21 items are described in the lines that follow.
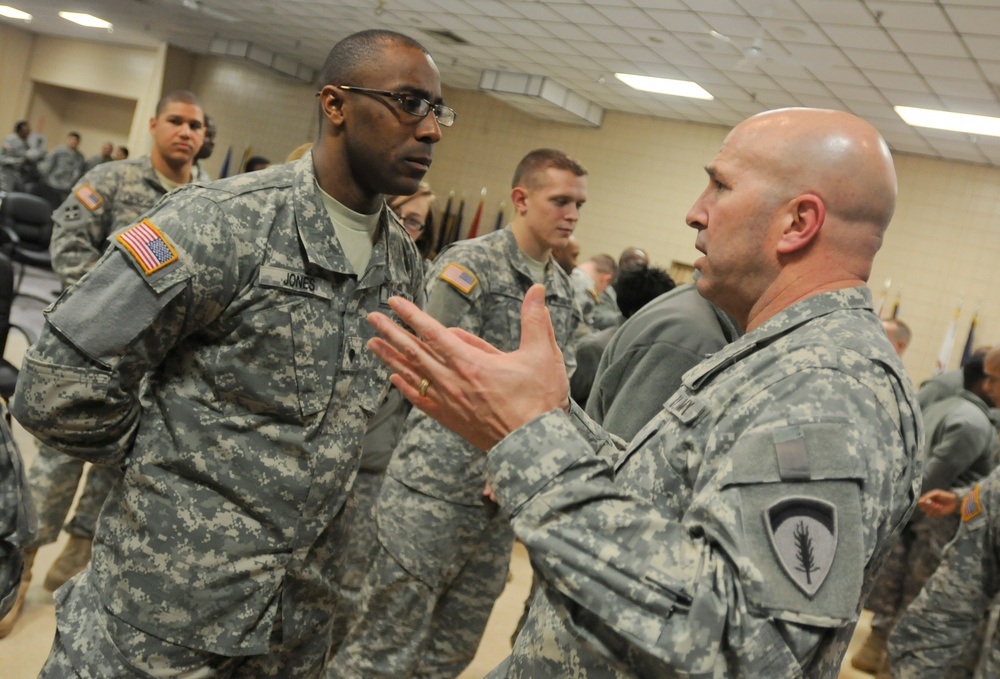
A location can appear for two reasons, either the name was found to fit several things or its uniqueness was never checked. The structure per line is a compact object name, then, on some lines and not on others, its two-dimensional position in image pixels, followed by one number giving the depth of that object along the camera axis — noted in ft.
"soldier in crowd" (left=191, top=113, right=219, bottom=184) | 14.76
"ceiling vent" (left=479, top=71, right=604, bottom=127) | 32.19
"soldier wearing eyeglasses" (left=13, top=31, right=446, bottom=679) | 4.86
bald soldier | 2.89
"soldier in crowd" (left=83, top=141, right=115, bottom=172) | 46.26
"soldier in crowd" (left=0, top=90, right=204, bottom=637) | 12.59
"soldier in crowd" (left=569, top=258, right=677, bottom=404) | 10.06
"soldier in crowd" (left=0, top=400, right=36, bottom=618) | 4.98
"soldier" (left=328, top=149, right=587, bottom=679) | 8.75
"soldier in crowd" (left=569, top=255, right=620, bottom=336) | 16.48
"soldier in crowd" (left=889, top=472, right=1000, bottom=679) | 9.66
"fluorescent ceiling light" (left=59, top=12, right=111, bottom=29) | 46.60
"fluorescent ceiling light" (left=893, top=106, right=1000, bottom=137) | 23.46
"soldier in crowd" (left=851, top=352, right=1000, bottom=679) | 14.14
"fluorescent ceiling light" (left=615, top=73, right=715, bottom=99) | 28.02
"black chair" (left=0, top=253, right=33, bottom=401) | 11.93
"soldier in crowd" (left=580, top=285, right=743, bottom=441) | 6.18
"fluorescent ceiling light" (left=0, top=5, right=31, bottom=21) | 49.77
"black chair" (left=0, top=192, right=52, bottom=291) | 28.86
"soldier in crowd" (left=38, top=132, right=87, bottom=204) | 48.09
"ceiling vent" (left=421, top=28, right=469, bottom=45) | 29.35
